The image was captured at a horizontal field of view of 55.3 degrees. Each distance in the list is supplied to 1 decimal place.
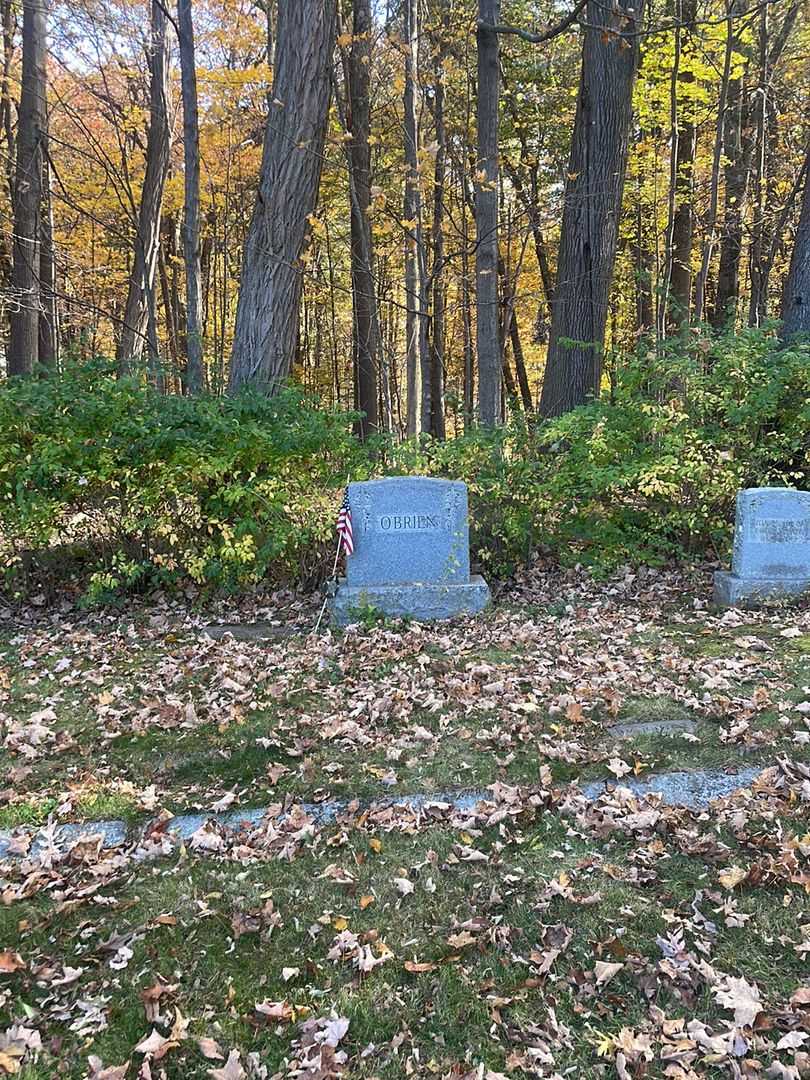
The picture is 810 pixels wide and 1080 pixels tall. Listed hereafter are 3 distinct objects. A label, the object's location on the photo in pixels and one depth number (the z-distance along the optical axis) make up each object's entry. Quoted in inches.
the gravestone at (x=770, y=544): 254.7
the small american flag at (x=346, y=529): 251.4
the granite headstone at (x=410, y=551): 257.8
